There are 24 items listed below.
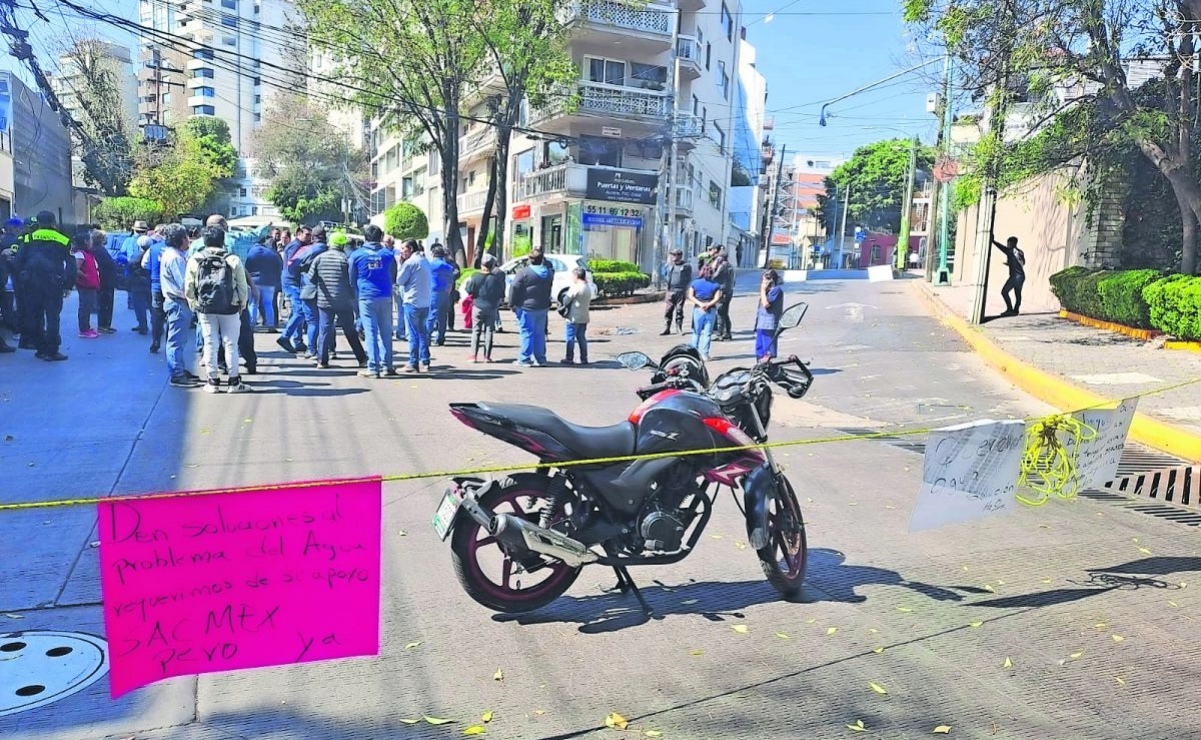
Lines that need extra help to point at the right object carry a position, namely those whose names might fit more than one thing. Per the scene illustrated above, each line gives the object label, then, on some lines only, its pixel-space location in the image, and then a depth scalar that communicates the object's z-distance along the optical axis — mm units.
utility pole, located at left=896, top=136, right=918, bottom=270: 35531
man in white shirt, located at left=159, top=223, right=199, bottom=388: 9594
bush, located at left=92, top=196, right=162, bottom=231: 39812
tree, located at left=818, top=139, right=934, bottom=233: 71625
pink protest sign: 2564
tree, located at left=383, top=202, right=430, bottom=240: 44438
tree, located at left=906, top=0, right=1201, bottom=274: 12523
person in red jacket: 12938
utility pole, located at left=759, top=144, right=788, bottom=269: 56641
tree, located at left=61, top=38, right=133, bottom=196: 35656
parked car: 22281
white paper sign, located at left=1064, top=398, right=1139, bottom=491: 5195
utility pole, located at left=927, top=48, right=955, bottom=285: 29578
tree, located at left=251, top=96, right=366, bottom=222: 57281
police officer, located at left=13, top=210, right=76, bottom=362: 11109
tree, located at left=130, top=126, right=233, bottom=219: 42781
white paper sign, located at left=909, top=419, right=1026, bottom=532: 4391
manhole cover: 3338
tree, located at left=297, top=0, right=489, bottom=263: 22344
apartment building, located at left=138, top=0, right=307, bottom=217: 79000
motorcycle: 3943
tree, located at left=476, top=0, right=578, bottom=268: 22625
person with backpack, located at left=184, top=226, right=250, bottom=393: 9023
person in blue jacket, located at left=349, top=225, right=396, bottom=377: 10547
